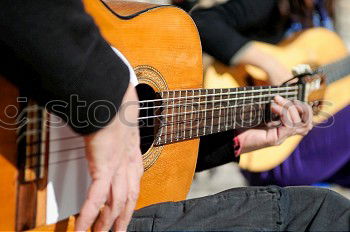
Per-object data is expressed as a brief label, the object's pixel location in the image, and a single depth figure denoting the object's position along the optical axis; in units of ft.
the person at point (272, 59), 5.88
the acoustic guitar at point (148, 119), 4.46
